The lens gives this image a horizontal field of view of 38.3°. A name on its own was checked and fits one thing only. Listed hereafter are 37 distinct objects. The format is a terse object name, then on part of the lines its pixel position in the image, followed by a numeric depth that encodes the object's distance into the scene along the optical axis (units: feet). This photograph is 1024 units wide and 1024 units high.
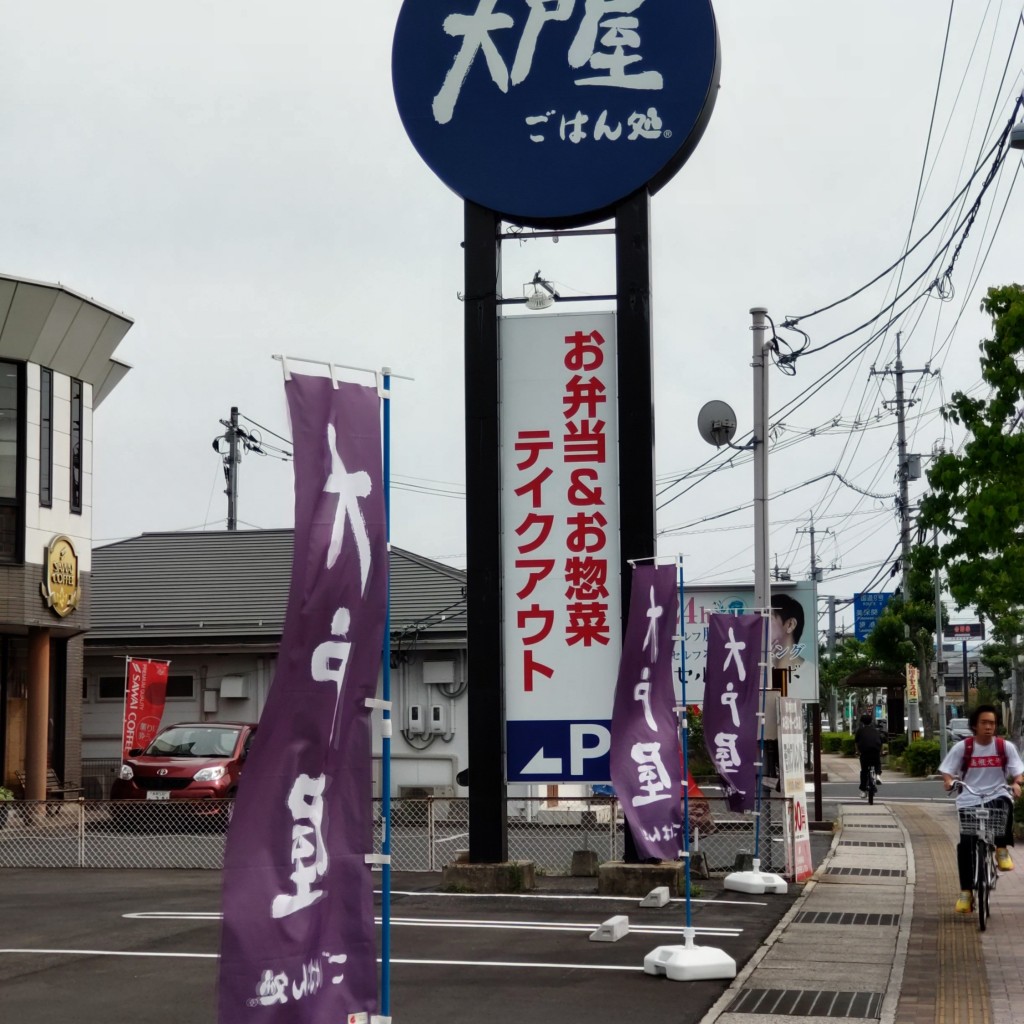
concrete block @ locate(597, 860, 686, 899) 44.65
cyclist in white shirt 39.01
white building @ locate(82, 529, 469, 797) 86.17
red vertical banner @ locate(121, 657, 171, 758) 79.97
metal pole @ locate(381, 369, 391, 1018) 18.42
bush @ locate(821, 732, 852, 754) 221.66
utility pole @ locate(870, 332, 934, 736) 155.74
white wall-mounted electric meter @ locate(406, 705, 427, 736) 86.15
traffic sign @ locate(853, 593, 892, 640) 167.84
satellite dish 61.62
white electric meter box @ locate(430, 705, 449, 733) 85.87
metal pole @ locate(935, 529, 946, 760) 139.30
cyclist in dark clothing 100.89
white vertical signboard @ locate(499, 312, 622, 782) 45.16
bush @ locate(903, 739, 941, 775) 143.33
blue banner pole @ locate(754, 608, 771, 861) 50.49
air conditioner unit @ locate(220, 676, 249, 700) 90.33
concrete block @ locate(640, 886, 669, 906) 42.22
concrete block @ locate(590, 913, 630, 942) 36.37
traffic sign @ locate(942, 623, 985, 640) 123.85
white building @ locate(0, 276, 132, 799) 73.87
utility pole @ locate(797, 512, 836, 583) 232.32
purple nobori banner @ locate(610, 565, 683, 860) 34.30
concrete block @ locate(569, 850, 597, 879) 51.06
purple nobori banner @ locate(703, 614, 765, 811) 49.24
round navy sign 45.11
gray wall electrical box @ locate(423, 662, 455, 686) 86.38
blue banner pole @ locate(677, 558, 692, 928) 33.14
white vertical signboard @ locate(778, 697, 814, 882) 49.34
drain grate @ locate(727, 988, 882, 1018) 27.71
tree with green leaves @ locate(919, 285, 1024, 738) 56.34
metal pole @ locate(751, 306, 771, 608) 58.44
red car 72.38
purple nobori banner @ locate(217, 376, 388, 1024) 16.29
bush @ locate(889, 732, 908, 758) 169.43
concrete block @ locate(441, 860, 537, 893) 45.55
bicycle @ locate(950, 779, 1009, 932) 38.42
